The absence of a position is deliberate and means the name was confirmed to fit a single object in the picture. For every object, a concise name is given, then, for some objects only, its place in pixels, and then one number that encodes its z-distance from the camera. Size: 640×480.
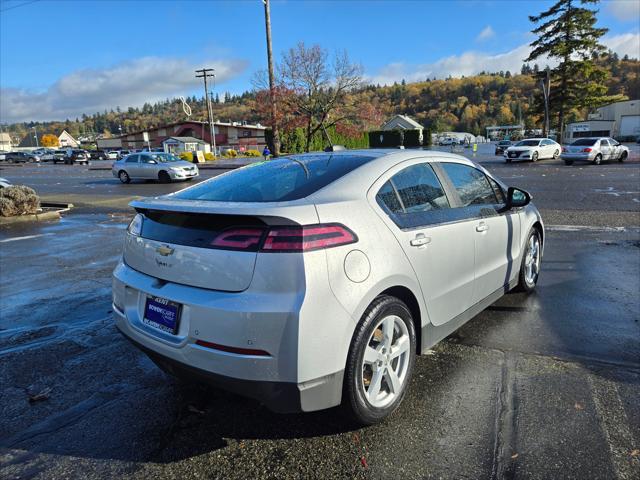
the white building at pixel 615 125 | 73.38
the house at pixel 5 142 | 134.75
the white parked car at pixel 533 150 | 28.97
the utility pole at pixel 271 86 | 26.31
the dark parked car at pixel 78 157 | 56.38
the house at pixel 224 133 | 80.56
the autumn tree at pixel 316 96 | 35.19
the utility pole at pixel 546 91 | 47.10
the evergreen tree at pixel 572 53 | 50.06
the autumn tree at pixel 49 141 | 152.12
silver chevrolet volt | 2.23
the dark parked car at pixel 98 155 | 71.19
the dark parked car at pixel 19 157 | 68.06
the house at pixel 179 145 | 62.03
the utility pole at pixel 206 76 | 53.78
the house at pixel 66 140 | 148.09
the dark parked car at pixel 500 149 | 41.00
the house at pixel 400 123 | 98.06
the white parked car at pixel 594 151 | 25.50
